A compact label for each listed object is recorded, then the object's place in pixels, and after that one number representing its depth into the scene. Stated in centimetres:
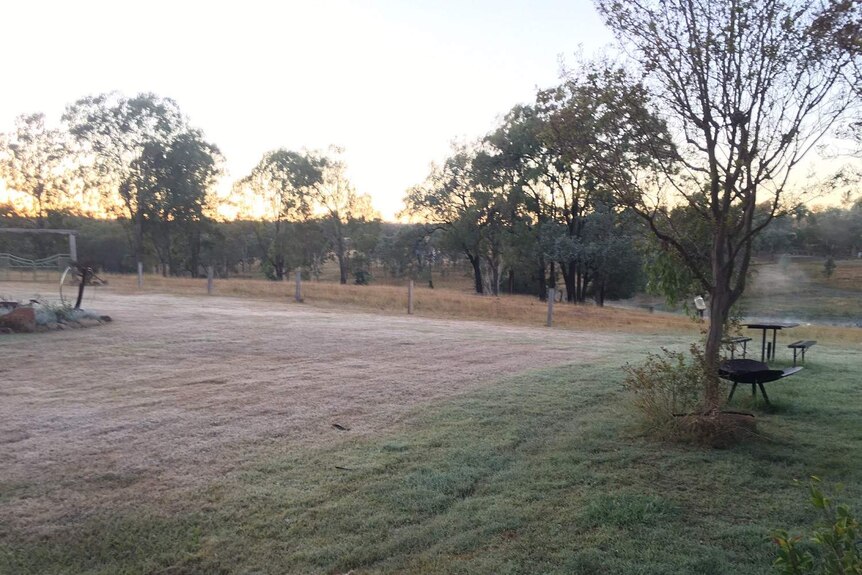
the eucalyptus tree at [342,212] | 5072
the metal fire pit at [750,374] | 582
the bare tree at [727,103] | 481
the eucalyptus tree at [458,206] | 3812
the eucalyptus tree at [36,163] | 4447
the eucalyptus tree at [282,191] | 5016
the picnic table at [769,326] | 951
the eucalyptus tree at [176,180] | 4297
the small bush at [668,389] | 522
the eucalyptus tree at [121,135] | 4222
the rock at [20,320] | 1096
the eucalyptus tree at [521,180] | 3425
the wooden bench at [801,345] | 970
